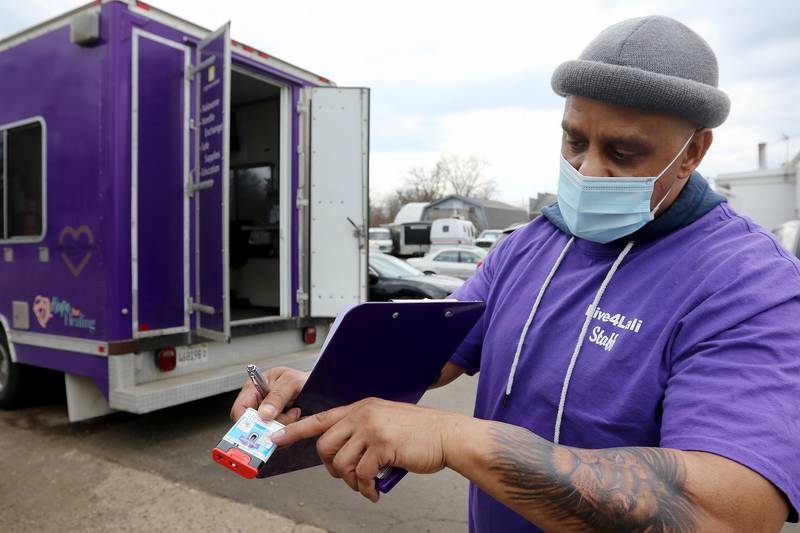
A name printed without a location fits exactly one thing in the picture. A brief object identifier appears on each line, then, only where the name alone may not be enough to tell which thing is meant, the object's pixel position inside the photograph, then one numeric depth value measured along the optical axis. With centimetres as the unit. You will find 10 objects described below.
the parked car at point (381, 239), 2989
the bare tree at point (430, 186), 6481
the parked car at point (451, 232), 2797
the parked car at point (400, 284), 876
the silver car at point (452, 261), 1784
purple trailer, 404
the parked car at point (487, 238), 2838
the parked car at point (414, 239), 3073
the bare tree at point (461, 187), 6544
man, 82
